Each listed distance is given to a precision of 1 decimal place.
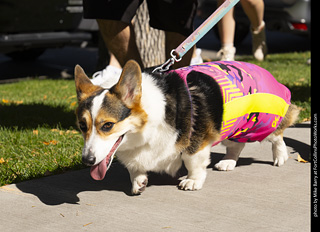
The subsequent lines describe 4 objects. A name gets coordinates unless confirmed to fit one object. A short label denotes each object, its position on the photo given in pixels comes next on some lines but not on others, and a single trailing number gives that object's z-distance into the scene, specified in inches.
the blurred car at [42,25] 334.6
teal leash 163.0
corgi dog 141.4
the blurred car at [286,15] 414.3
